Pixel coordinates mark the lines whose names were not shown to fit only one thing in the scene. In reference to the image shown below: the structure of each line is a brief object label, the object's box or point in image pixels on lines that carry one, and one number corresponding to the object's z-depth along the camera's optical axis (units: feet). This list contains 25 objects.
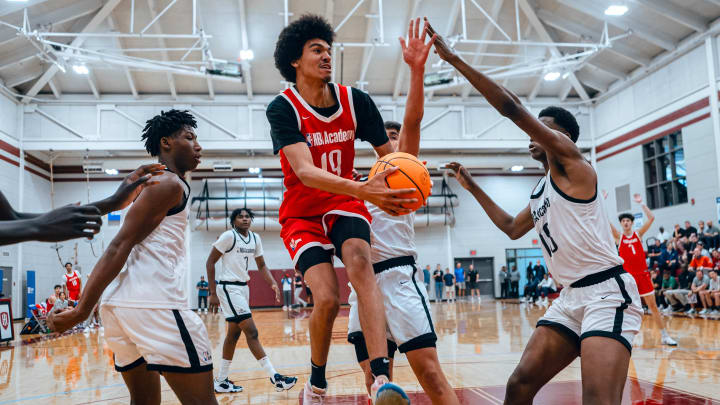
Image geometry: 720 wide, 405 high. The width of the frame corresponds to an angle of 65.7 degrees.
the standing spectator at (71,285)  53.78
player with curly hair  9.76
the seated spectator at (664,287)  52.24
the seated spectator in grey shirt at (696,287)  46.91
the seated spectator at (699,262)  48.07
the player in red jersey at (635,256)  30.37
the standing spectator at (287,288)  77.56
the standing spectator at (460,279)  86.12
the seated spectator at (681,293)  50.26
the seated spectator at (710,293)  45.42
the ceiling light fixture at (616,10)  50.09
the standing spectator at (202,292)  76.23
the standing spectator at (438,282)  82.64
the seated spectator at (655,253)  56.29
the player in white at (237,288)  20.61
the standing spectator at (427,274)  83.79
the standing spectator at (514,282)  85.46
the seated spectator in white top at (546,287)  74.28
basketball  8.81
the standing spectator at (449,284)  82.51
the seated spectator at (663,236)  61.06
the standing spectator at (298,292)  79.15
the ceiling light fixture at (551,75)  62.69
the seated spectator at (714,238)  50.57
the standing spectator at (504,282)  86.89
